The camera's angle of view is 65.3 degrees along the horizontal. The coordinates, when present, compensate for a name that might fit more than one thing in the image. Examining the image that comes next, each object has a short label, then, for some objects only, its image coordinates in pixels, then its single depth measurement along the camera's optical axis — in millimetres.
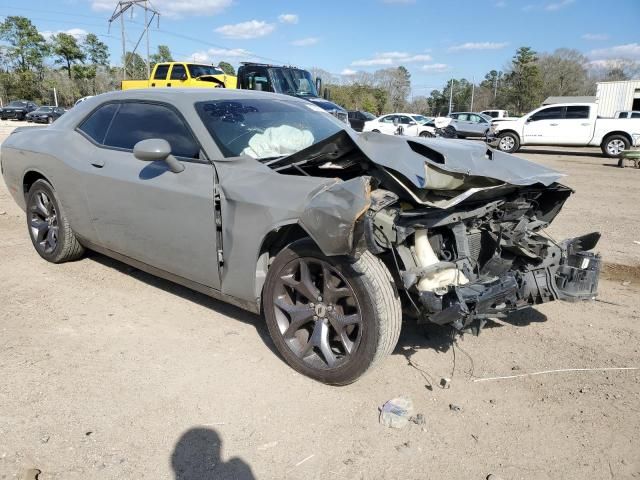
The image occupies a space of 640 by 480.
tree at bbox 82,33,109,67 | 61156
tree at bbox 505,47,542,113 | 59062
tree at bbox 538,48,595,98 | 66562
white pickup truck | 16547
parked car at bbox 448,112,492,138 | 24531
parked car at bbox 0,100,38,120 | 38094
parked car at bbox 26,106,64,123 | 34500
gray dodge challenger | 2639
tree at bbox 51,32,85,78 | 56625
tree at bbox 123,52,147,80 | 63747
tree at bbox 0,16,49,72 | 57219
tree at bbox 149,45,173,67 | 86562
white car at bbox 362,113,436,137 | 23734
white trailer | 39469
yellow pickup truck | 17891
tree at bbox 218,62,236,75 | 87100
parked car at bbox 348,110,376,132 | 25453
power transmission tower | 43531
